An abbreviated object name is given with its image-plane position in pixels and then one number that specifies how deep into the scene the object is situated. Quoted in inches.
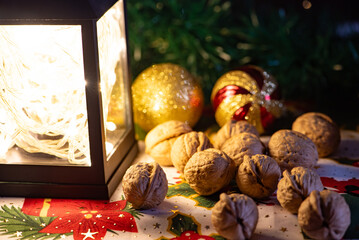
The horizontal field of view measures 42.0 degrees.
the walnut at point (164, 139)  39.4
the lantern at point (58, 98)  31.1
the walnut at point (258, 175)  32.4
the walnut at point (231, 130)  39.3
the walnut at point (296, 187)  30.3
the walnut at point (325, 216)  27.5
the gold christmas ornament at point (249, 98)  44.1
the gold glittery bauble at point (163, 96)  43.9
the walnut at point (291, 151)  35.6
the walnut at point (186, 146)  36.6
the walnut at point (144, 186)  32.0
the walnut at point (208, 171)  32.8
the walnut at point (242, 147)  35.4
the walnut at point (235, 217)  27.8
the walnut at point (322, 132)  40.1
